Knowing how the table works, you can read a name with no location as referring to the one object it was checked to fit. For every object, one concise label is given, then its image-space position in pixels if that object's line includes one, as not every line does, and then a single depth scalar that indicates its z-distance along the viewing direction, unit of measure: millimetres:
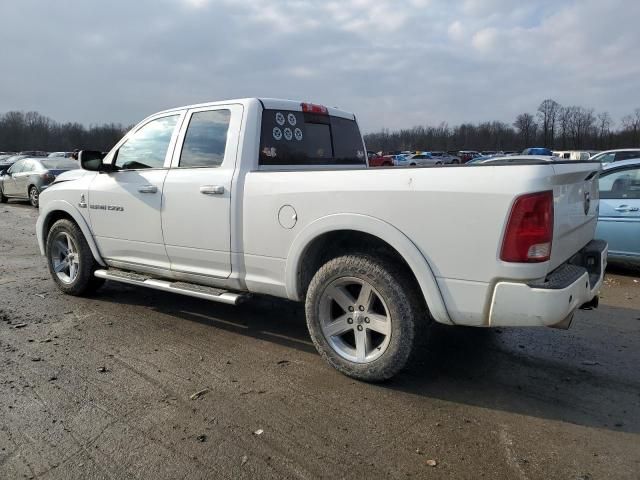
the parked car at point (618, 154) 14889
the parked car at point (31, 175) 15984
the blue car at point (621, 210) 6445
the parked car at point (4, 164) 27197
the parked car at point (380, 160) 35000
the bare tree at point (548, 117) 96438
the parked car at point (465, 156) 48181
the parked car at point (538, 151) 35506
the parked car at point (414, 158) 43291
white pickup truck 2912
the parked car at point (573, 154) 26659
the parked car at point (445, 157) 47881
